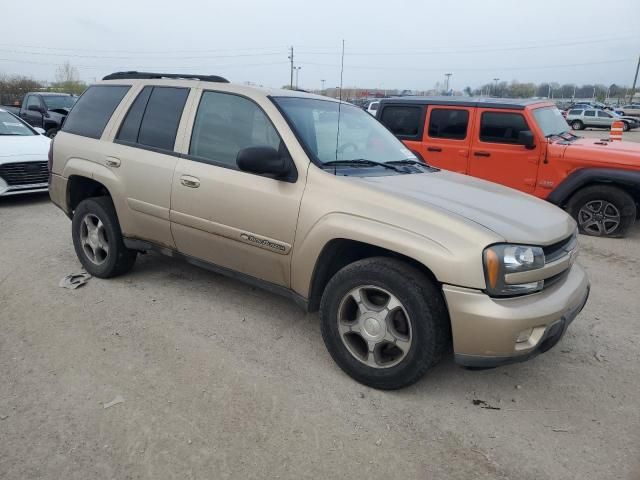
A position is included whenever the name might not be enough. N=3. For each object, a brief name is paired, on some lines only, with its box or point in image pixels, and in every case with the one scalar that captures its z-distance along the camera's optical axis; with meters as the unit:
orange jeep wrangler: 6.61
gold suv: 2.66
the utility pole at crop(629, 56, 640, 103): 58.44
